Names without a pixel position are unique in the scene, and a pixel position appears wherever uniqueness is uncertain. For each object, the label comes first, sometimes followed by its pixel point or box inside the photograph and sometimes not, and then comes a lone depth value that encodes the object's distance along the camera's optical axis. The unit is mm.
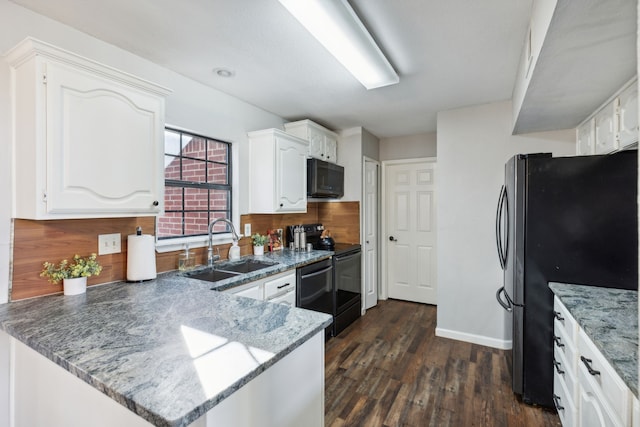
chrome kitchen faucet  2490
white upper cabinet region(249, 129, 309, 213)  2955
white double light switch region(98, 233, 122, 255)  1907
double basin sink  2410
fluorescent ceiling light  1447
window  2486
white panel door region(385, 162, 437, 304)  4352
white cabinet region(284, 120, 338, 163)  3436
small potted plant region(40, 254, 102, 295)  1655
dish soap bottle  2795
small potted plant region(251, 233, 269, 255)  3055
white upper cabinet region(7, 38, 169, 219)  1438
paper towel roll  1975
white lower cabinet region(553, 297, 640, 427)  1046
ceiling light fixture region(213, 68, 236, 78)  2311
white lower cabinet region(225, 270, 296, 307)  2212
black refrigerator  1804
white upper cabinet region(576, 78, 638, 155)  1702
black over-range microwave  3463
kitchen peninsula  842
